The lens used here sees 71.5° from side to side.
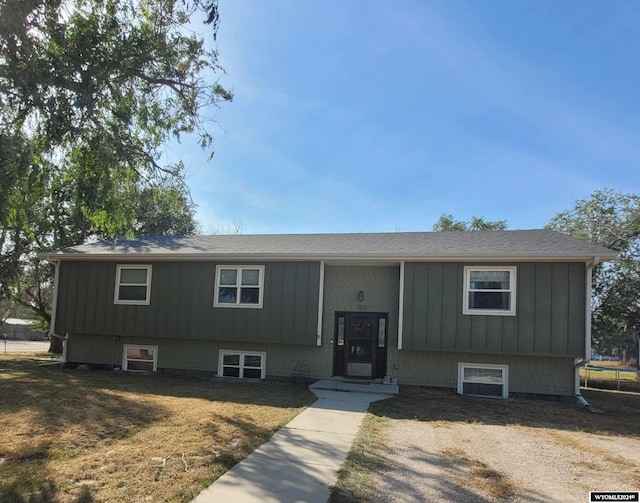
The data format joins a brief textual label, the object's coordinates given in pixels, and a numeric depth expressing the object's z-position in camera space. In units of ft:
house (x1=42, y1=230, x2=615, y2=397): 31.76
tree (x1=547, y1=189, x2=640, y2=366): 58.75
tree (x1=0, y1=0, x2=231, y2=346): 21.38
